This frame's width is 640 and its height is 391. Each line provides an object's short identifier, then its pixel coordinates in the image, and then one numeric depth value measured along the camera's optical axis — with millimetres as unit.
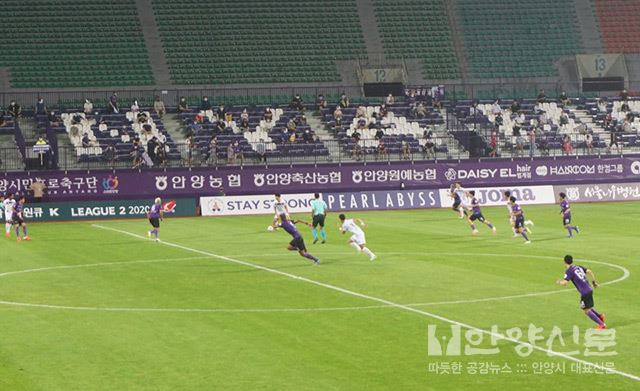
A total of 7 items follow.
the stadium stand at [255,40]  84375
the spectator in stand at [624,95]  85125
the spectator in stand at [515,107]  81625
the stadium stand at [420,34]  89625
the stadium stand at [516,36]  91125
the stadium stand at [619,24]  94188
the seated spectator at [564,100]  83938
